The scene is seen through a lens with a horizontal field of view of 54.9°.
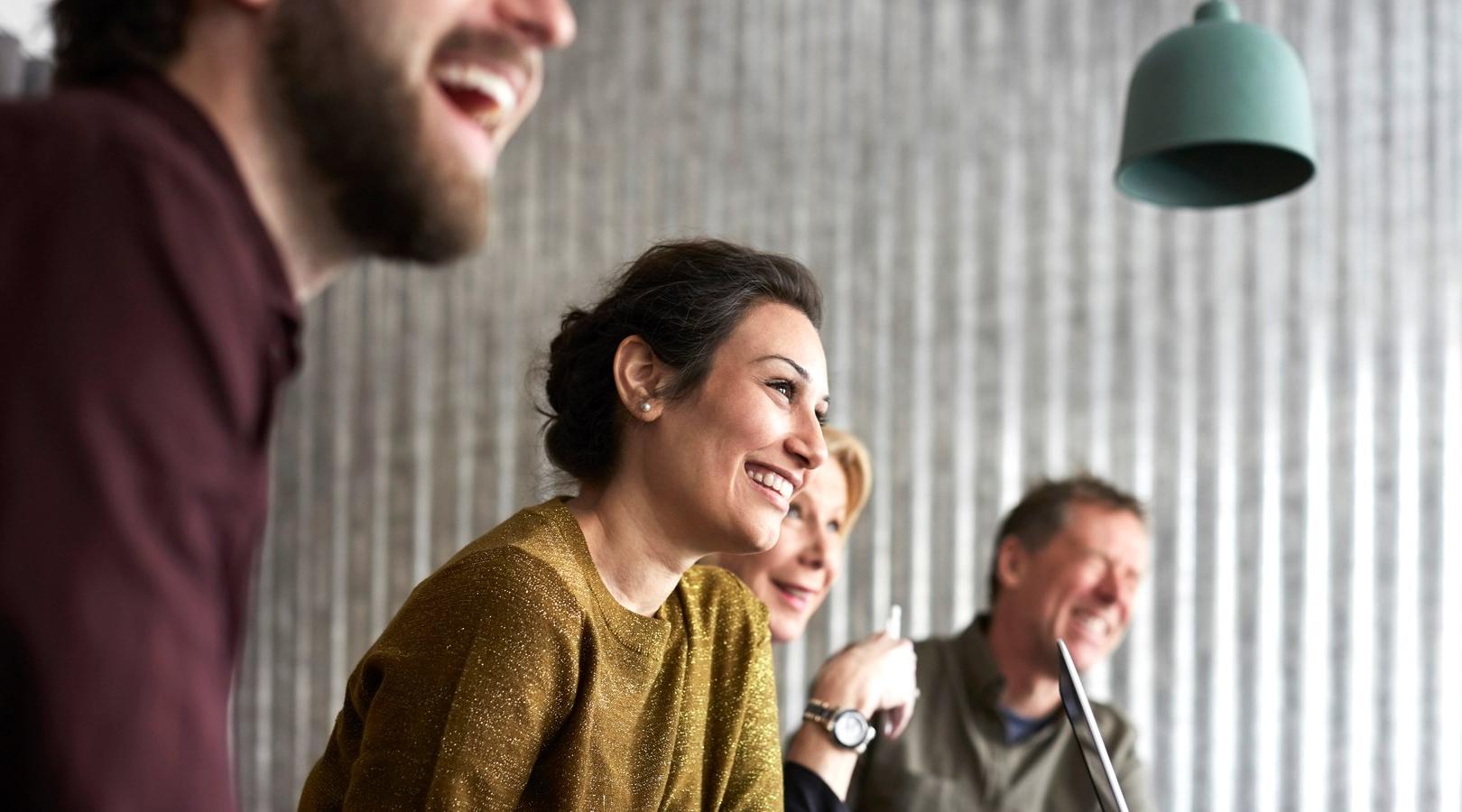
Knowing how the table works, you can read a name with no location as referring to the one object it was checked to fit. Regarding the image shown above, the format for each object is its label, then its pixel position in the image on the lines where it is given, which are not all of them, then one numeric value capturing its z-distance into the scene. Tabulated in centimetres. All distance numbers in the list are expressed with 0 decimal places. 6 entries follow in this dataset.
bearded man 66
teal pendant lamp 238
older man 284
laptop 155
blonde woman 221
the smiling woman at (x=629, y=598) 155
